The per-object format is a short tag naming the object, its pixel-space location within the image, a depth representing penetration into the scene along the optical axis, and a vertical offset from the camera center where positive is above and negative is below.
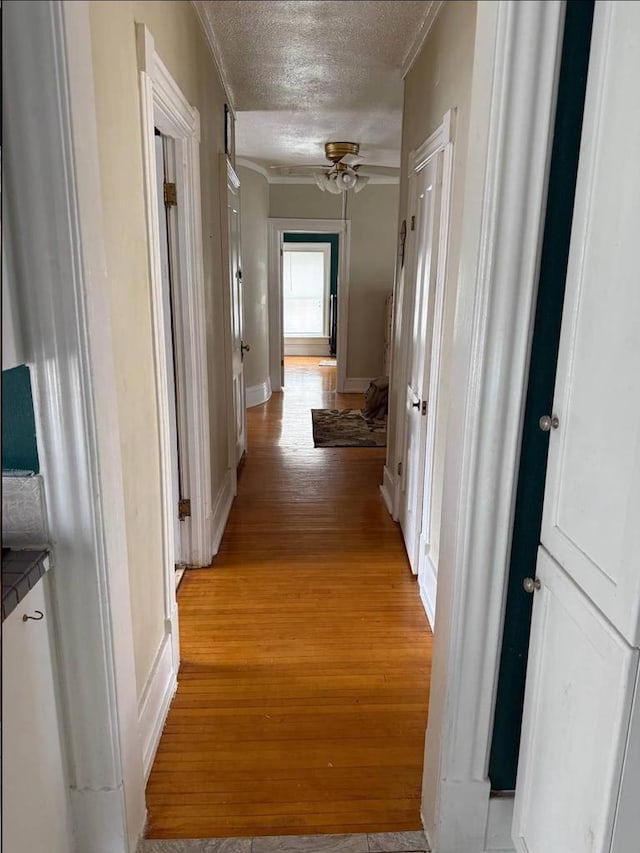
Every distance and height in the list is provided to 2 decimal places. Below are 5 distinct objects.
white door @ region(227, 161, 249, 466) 3.39 -0.16
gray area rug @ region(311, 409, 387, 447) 4.95 -1.18
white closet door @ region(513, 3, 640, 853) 0.92 -0.32
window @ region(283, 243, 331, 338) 10.50 +0.07
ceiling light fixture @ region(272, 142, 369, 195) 4.07 +0.98
